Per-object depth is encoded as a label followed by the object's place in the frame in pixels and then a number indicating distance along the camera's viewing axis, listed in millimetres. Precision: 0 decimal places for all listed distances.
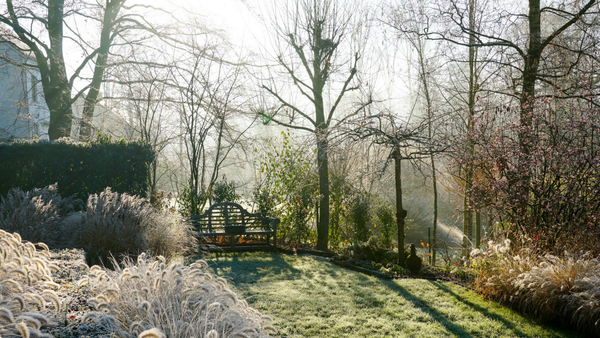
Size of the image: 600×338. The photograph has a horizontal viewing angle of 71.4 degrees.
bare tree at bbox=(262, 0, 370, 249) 9172
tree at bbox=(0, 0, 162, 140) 12031
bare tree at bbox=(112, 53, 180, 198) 11711
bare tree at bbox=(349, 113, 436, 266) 6184
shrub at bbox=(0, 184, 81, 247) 5336
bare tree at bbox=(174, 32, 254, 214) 10781
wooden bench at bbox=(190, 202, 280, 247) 8750
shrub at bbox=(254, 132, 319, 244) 9888
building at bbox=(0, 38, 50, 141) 12974
